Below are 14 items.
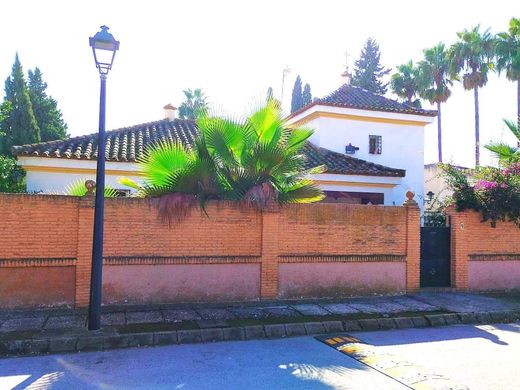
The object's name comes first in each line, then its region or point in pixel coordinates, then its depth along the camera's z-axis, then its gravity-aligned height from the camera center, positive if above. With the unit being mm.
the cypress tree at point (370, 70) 47938 +16021
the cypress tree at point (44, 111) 34000 +7984
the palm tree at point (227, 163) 9773 +1241
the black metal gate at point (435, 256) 12164 -772
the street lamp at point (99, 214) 7531 +87
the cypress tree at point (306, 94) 49800 +13857
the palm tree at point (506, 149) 13436 +2322
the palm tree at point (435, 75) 33250 +10716
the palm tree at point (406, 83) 35312 +10755
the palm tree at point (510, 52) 26359 +10180
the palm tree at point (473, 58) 29609 +10906
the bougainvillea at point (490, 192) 12047 +915
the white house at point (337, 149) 13930 +2655
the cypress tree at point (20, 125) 30266 +5997
